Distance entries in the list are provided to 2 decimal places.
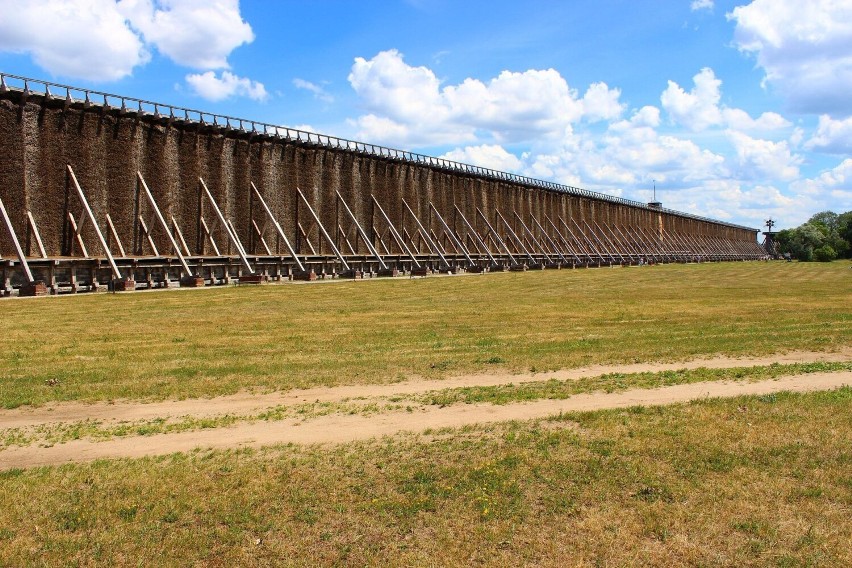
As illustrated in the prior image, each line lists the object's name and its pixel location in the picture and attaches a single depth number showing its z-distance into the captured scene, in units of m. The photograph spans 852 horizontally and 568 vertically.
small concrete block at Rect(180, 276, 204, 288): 37.59
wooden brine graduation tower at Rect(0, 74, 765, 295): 35.81
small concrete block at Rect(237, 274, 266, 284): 40.59
